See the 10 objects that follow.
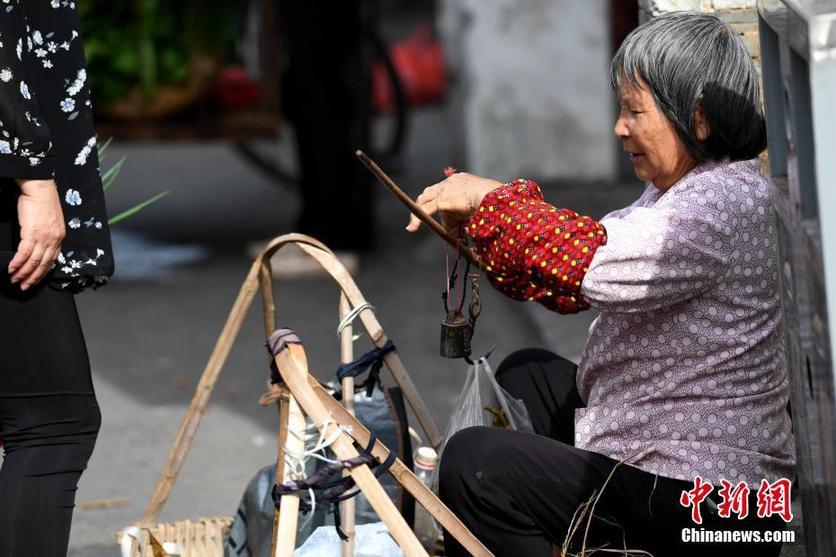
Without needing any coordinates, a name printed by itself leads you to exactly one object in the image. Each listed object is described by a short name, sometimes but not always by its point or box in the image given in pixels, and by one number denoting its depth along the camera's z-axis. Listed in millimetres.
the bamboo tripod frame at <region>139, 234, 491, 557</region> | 4332
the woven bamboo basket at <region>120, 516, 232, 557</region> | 5578
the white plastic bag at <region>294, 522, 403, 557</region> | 5059
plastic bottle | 5426
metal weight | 5008
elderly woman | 4543
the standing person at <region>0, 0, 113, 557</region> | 4520
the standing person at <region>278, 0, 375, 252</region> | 12531
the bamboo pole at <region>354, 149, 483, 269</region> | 4590
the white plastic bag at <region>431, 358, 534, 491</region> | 5339
